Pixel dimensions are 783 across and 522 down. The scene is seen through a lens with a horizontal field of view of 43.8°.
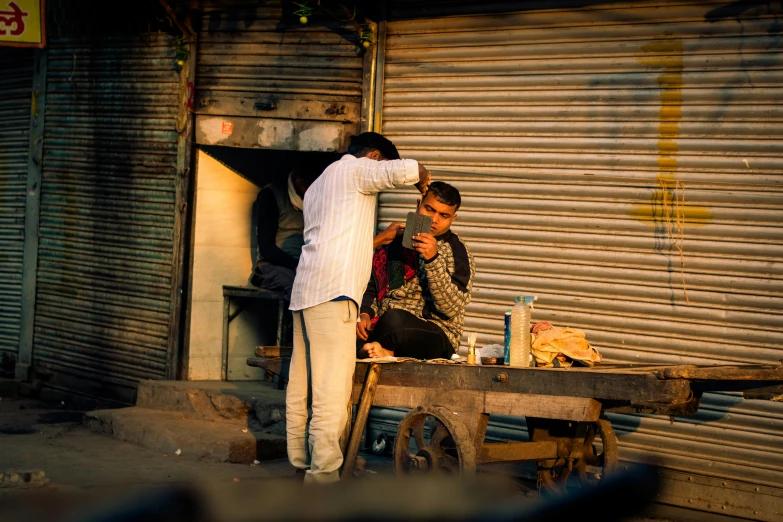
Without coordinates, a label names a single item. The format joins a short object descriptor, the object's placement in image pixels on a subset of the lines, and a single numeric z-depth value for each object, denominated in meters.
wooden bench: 8.80
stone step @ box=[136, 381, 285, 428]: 7.93
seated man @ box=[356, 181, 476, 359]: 5.55
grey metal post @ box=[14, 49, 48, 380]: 10.38
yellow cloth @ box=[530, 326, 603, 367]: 5.16
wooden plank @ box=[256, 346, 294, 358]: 6.01
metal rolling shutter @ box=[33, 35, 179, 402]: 9.25
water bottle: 5.17
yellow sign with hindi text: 9.57
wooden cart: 4.52
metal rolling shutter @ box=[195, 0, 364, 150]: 8.21
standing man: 5.29
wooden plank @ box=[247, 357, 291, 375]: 5.93
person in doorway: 8.38
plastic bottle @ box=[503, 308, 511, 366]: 5.21
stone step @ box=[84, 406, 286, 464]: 7.18
